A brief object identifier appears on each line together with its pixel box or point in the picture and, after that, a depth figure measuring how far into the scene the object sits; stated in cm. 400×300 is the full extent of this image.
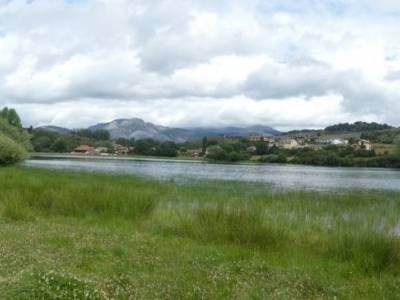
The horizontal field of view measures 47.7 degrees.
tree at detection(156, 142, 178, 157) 15600
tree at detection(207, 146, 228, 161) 13075
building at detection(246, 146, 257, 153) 14475
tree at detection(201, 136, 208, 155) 16446
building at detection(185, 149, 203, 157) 16235
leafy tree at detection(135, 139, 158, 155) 16750
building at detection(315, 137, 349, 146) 18048
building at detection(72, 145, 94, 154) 19512
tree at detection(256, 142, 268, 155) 14188
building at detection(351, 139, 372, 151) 13375
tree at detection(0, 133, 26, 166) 5400
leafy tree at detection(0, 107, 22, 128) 9712
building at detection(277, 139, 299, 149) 18010
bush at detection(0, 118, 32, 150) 7462
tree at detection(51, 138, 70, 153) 17885
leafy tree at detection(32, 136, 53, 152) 17126
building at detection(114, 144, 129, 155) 18978
